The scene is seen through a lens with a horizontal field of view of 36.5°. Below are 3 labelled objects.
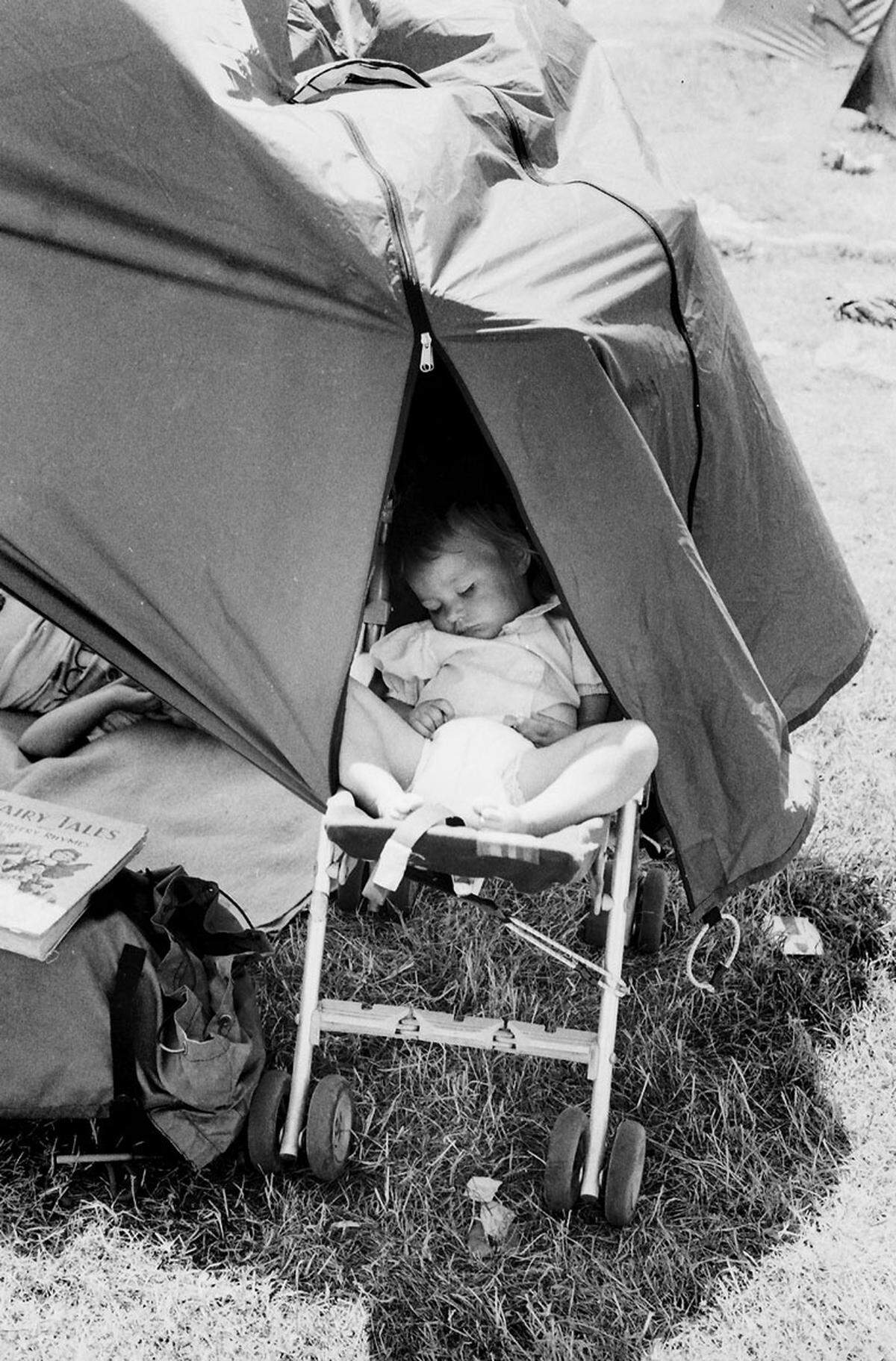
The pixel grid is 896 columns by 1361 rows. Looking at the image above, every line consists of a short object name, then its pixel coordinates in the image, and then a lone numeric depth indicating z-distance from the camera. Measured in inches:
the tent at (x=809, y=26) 414.3
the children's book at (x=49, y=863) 91.8
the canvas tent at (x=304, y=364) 83.1
